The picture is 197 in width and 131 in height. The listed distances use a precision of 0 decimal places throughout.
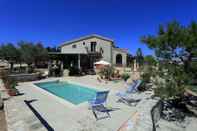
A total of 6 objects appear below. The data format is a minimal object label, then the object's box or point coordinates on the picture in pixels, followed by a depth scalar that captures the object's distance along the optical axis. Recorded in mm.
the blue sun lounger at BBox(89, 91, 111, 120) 4606
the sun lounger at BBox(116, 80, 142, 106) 5691
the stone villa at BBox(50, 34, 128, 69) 17899
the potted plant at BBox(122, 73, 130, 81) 11295
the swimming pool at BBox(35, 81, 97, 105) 8065
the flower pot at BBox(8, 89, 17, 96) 6564
